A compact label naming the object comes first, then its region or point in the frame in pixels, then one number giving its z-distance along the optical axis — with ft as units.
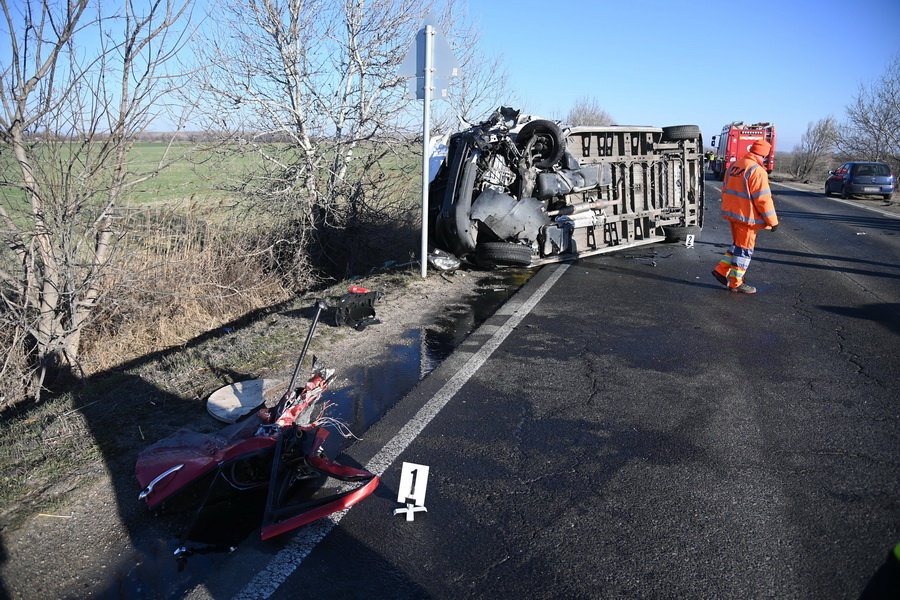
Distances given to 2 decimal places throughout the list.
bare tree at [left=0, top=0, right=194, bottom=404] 16.12
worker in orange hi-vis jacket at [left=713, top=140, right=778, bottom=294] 24.72
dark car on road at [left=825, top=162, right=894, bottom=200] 74.69
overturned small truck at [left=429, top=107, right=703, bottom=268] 27.94
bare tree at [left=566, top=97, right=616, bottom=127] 154.97
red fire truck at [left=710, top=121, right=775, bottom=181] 109.19
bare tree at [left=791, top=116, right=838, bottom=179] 142.82
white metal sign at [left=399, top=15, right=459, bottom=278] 25.79
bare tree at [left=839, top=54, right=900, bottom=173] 99.01
